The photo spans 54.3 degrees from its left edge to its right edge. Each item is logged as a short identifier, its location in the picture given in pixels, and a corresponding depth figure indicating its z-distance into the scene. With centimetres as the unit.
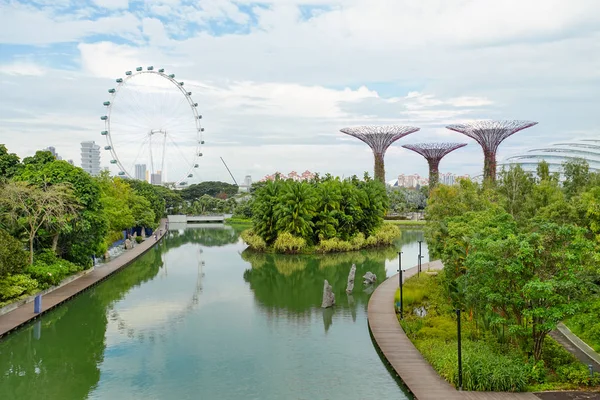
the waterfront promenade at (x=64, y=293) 2284
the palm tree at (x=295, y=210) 4700
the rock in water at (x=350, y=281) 3052
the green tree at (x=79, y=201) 3198
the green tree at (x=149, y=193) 7414
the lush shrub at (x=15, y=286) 2455
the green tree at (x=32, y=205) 2905
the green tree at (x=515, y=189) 3644
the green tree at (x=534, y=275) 1520
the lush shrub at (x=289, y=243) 4612
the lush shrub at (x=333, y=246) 4703
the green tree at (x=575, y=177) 3728
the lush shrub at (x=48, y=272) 2825
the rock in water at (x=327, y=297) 2720
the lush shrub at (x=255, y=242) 4847
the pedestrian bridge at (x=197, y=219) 9088
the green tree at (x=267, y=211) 4853
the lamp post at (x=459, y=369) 1531
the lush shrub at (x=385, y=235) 5161
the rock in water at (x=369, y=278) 3338
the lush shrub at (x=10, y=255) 2411
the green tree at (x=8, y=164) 3322
